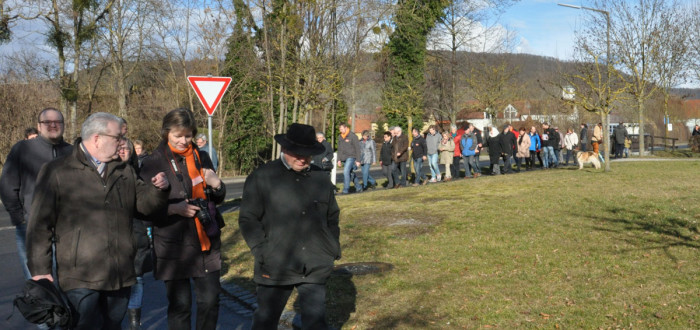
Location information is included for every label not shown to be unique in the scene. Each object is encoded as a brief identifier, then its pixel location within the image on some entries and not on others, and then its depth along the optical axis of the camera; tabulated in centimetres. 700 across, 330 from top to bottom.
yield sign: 1070
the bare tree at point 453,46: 4591
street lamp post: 2104
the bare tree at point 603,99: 2095
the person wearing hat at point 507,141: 2306
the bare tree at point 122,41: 3209
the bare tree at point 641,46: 3141
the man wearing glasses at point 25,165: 621
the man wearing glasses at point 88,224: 390
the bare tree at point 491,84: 4788
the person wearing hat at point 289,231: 451
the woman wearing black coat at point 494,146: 2299
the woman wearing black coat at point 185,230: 475
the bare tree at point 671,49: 3397
